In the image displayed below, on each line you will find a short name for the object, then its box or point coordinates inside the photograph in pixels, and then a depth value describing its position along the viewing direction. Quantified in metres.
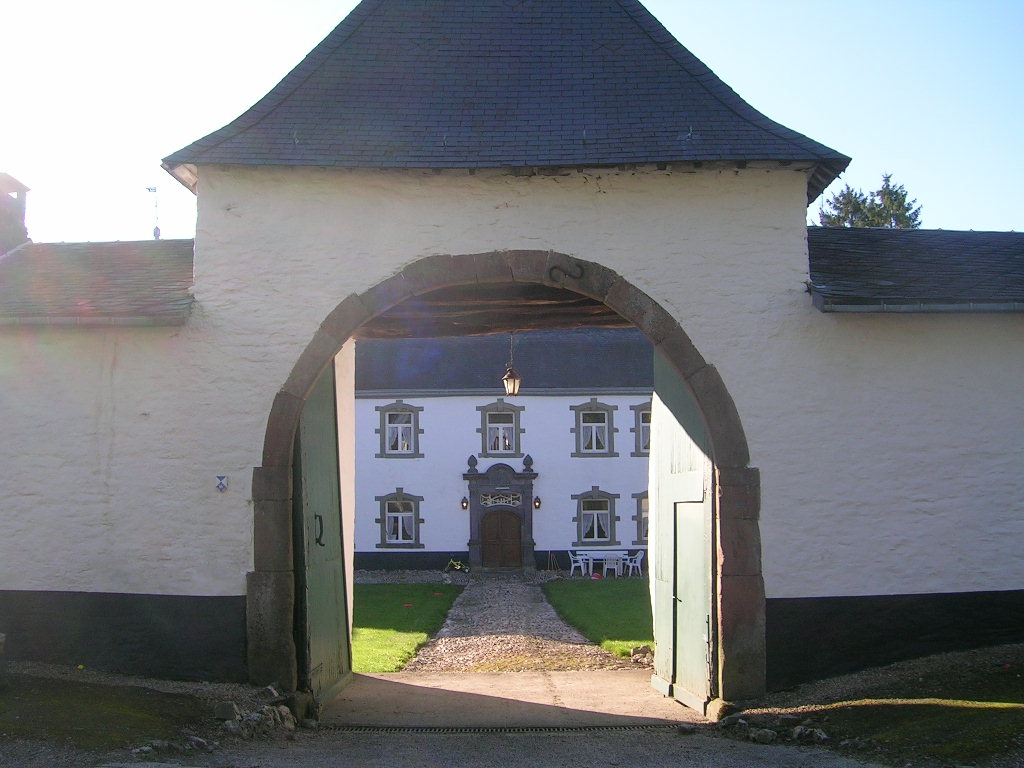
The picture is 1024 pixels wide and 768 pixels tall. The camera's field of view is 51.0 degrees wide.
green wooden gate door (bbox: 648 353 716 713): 8.62
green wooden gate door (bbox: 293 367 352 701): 8.56
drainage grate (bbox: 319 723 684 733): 8.23
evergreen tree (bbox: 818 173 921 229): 39.19
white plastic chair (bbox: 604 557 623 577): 28.77
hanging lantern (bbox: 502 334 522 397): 13.56
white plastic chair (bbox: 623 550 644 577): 28.89
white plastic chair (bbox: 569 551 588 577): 28.79
